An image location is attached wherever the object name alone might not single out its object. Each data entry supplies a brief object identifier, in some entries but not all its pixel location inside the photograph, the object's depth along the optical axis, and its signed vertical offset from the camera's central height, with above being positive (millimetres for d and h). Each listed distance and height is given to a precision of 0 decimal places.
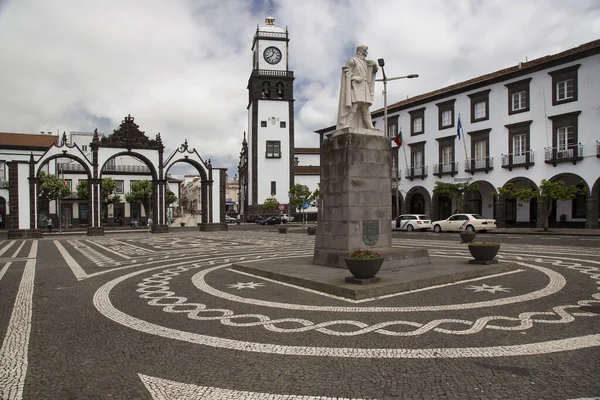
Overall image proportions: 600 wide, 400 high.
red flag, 36603 +4827
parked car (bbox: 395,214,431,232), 33119 -1856
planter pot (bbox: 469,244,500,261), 10508 -1293
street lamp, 23914 +6635
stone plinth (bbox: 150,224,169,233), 34616 -2294
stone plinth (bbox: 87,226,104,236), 32812 -2305
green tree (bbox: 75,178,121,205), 49906 +1141
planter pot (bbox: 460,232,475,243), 17125 -1578
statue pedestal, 10336 -37
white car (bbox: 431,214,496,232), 28000 -1687
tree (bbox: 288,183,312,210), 48331 +435
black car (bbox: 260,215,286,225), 53250 -2667
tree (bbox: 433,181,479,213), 33125 +606
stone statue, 11031 +2671
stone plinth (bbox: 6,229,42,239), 30719 -2322
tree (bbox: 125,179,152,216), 51906 +797
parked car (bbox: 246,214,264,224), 56794 -2447
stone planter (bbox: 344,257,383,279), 7754 -1205
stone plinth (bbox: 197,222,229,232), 37094 -2317
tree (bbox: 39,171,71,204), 42781 +1204
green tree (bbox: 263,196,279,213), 55406 -510
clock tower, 56906 +10103
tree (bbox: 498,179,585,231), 25978 +307
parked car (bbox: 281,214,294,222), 54012 -2329
